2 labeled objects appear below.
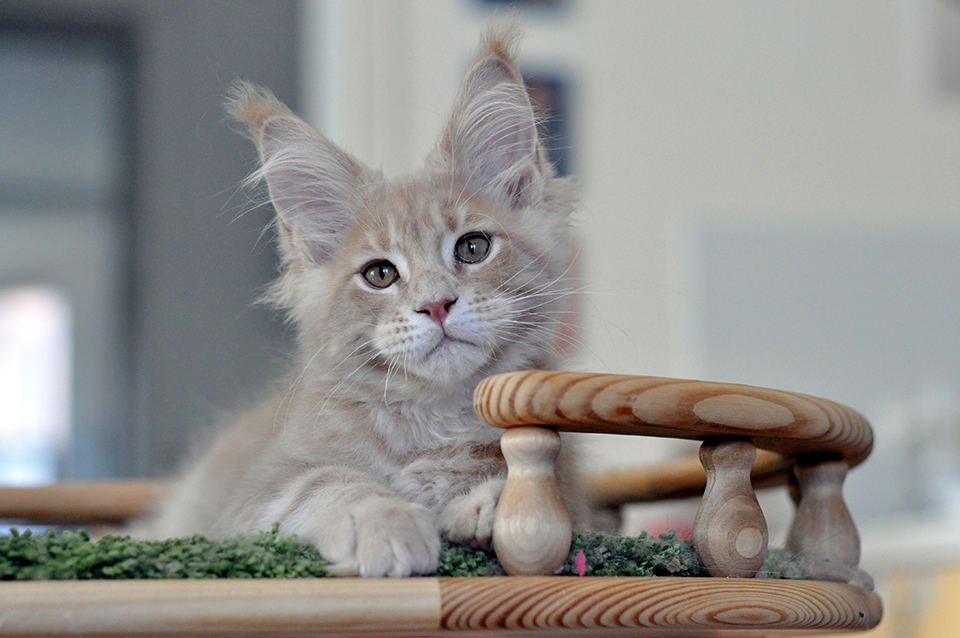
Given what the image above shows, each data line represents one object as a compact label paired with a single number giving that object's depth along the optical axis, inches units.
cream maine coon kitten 32.9
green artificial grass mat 28.6
